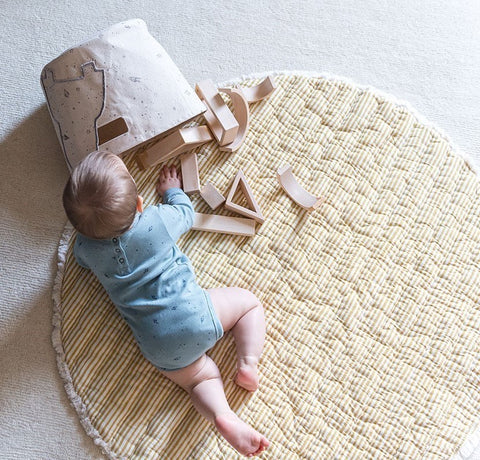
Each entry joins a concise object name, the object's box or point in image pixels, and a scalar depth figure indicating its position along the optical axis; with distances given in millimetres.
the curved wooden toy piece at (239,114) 1283
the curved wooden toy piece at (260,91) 1314
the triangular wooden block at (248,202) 1232
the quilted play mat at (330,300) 1135
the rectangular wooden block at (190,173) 1244
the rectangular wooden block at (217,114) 1253
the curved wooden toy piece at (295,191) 1251
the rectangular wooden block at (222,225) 1229
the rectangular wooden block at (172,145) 1233
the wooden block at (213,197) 1244
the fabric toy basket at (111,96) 1180
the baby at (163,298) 986
